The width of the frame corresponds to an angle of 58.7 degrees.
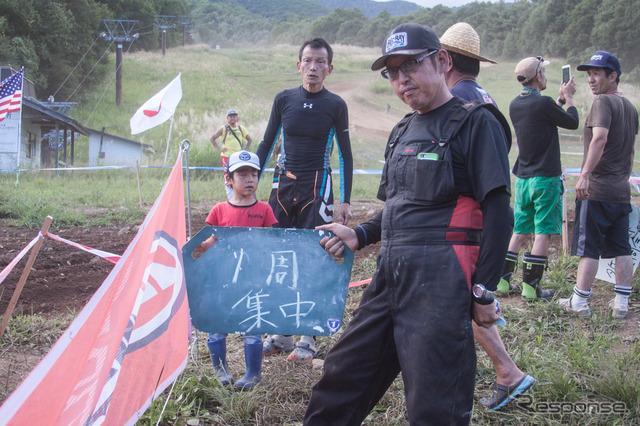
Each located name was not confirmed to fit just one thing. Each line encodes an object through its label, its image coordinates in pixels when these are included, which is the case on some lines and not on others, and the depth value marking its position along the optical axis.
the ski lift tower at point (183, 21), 59.97
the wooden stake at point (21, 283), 3.66
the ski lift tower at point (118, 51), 34.25
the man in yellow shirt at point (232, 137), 13.33
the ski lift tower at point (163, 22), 49.91
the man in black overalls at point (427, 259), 2.24
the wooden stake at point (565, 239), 6.88
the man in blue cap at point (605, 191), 4.82
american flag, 13.27
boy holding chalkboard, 4.15
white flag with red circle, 11.95
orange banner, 1.95
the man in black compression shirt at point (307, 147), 4.49
